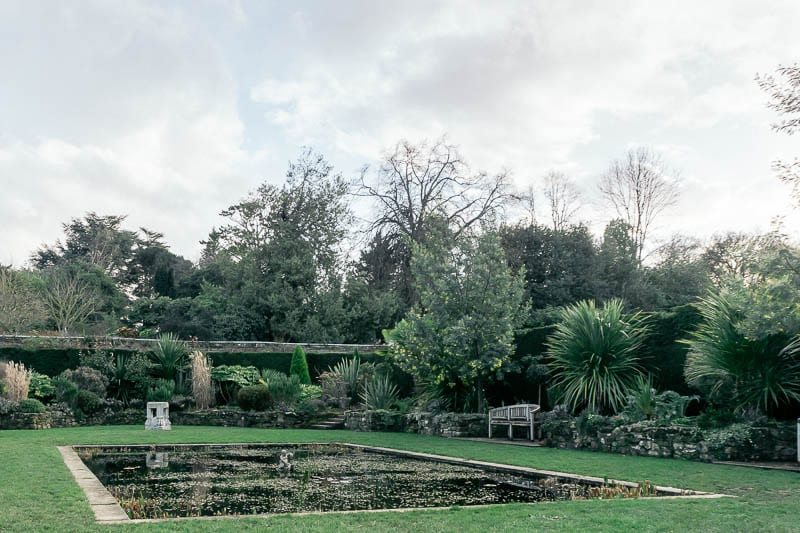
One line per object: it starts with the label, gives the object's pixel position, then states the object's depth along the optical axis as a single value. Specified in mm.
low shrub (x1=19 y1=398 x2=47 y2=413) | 17031
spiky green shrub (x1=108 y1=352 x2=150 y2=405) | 20375
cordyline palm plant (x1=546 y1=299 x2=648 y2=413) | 12836
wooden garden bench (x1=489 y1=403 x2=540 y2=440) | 13867
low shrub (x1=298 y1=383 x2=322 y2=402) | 20625
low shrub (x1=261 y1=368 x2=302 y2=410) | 19750
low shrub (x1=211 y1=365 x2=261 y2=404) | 21234
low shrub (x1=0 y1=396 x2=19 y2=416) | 16500
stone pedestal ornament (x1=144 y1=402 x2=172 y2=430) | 17250
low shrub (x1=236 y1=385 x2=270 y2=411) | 19141
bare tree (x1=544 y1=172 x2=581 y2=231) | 30594
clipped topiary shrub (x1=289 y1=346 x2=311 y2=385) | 22472
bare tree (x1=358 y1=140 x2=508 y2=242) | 30625
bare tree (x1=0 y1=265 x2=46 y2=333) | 27078
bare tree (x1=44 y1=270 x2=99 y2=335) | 29703
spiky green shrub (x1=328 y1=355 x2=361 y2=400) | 20391
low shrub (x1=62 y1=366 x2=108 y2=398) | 19281
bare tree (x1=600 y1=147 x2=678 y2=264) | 29531
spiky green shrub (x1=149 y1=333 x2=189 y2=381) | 21109
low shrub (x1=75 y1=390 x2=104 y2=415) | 18484
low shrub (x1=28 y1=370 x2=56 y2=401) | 18812
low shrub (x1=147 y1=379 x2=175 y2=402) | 19531
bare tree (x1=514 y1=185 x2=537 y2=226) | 30594
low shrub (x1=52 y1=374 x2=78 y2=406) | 18594
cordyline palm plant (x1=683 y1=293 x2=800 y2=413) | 10375
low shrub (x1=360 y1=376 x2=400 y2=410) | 17734
